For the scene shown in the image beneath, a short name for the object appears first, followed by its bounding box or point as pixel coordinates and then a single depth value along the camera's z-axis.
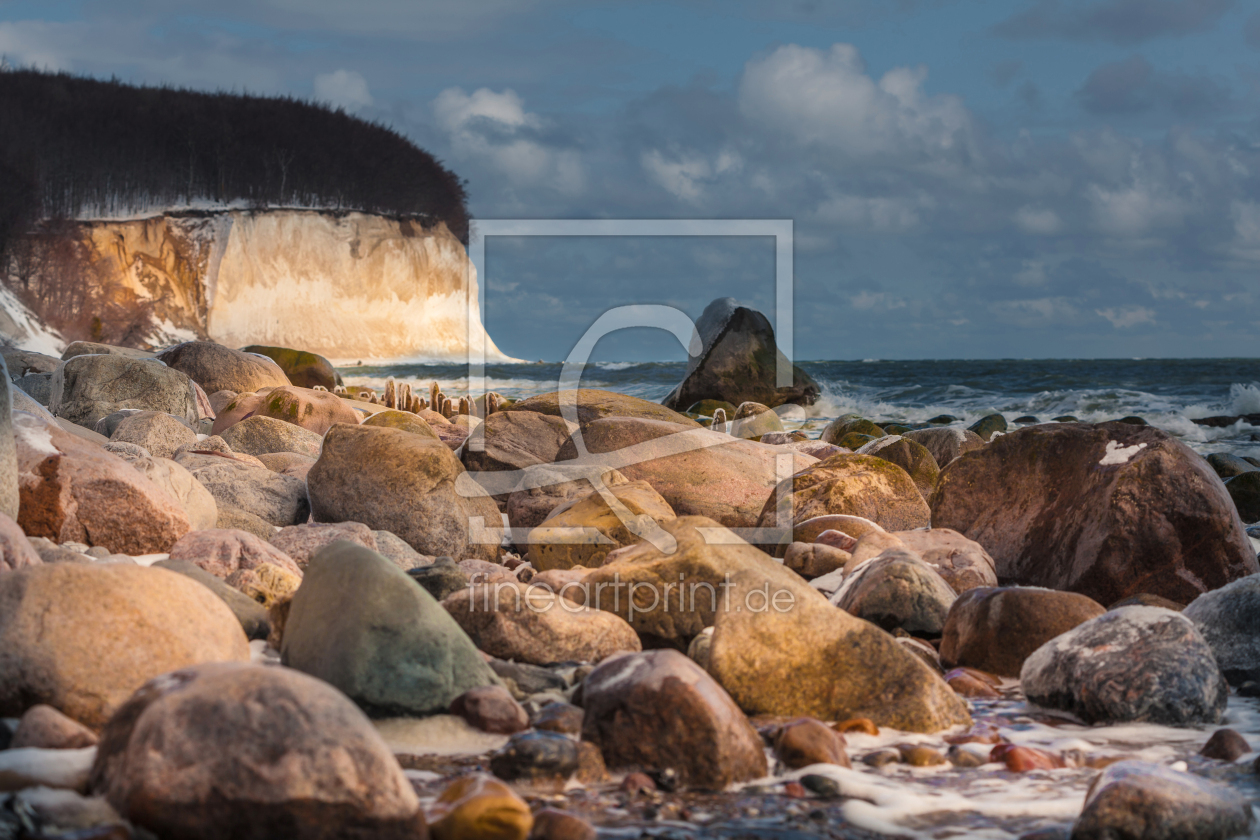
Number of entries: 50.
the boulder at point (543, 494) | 6.58
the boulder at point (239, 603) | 3.86
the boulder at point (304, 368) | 19.02
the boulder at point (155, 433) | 7.89
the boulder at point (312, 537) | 5.25
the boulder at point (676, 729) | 2.87
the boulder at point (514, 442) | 7.75
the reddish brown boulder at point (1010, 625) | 4.20
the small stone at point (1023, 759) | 3.04
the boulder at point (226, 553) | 4.60
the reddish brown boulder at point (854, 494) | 6.78
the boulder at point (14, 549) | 3.60
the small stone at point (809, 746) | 2.99
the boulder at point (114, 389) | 10.29
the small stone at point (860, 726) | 3.32
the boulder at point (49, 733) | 2.54
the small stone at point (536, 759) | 2.80
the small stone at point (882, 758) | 3.05
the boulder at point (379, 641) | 3.19
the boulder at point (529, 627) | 3.98
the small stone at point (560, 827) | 2.37
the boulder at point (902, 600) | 4.59
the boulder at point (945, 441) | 10.45
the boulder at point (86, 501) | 4.91
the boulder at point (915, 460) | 8.65
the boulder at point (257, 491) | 6.48
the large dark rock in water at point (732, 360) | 17.62
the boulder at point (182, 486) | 5.60
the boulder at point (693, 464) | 6.99
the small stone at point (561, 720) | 3.17
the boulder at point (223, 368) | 14.22
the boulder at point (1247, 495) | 8.33
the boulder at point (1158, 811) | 2.45
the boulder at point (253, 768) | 2.14
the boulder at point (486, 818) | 2.32
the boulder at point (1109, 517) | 5.45
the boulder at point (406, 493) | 6.02
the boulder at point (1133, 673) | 3.52
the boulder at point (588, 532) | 5.63
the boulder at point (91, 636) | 2.73
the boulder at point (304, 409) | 10.89
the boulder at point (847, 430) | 13.86
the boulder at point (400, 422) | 9.84
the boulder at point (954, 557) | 5.42
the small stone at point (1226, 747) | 3.14
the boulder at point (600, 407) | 8.66
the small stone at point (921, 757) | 3.06
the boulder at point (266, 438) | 8.96
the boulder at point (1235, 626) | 4.05
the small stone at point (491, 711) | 3.19
